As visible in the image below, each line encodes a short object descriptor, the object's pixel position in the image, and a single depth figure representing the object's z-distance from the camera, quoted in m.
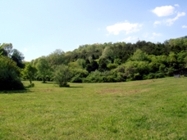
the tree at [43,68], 44.52
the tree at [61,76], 33.47
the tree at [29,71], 37.02
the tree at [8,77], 25.74
